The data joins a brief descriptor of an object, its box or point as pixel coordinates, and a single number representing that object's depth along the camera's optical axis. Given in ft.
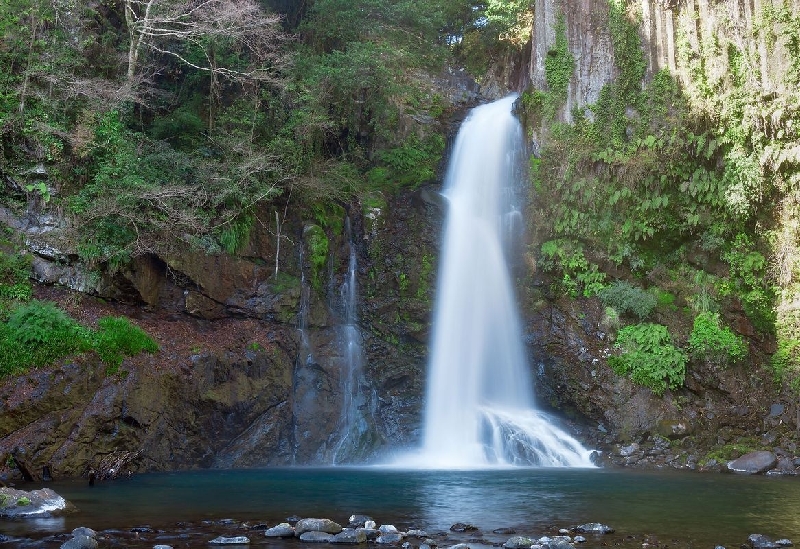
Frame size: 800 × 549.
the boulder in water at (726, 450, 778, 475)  49.30
